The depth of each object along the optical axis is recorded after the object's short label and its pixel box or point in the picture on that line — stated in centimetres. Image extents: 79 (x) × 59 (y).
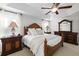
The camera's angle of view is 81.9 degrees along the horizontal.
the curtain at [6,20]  106
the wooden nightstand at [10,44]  121
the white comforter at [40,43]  107
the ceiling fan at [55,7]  112
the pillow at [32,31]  168
